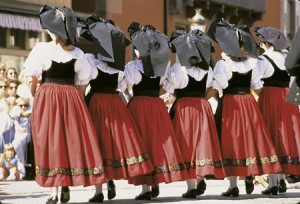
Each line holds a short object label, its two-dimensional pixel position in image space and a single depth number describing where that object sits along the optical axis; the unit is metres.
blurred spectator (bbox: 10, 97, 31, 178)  15.95
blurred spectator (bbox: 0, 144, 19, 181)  15.80
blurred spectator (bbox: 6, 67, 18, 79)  16.50
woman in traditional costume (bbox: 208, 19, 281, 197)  12.01
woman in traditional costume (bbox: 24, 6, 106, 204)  10.59
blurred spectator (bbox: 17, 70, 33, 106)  16.12
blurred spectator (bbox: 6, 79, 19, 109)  16.34
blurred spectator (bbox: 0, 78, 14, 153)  16.02
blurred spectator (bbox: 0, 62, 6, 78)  16.43
